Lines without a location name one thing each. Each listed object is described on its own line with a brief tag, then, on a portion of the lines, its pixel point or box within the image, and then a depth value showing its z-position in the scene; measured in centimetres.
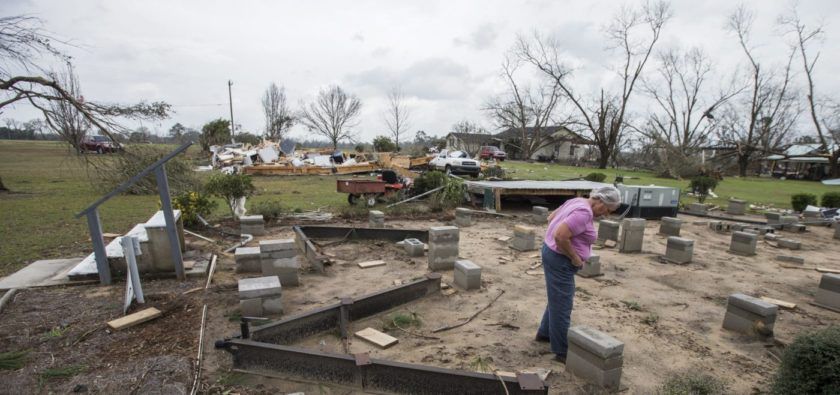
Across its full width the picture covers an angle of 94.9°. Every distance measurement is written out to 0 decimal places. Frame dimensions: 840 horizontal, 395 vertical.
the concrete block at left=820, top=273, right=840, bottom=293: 500
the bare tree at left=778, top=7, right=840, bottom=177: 2872
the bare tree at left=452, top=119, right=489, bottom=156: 4456
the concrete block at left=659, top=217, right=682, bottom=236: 843
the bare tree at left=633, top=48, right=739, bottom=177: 3062
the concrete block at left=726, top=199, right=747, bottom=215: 1196
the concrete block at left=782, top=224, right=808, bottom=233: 975
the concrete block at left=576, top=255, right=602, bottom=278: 582
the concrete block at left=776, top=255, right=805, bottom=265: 687
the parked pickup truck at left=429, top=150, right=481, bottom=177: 2138
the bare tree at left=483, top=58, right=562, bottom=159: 3928
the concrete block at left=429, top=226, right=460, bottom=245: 587
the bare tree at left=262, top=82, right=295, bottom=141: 4362
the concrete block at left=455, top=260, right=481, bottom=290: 512
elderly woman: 312
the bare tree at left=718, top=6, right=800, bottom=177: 3238
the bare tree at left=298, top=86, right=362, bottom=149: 4084
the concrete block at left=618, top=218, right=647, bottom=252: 719
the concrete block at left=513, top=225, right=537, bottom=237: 721
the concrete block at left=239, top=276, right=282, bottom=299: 411
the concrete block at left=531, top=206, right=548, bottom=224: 1006
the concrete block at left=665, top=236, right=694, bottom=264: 667
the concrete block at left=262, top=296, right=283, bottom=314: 422
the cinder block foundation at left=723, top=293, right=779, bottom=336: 402
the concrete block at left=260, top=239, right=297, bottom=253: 513
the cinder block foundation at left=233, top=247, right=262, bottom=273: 564
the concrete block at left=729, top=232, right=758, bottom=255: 734
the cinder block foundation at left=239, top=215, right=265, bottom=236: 777
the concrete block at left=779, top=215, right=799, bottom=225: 1009
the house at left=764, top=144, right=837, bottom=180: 3114
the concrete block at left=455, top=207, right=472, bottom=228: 930
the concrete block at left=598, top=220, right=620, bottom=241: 782
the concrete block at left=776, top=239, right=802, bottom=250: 784
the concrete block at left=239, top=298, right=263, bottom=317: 411
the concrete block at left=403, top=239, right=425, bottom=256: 668
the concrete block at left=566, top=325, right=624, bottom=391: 303
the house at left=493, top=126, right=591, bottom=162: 4181
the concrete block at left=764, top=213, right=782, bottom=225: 1031
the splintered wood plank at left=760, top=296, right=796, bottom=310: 504
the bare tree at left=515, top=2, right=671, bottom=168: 3306
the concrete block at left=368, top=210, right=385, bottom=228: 838
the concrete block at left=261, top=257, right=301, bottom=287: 515
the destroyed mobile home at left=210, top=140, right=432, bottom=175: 2156
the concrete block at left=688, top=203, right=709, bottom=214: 1179
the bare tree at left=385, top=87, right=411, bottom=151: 4216
